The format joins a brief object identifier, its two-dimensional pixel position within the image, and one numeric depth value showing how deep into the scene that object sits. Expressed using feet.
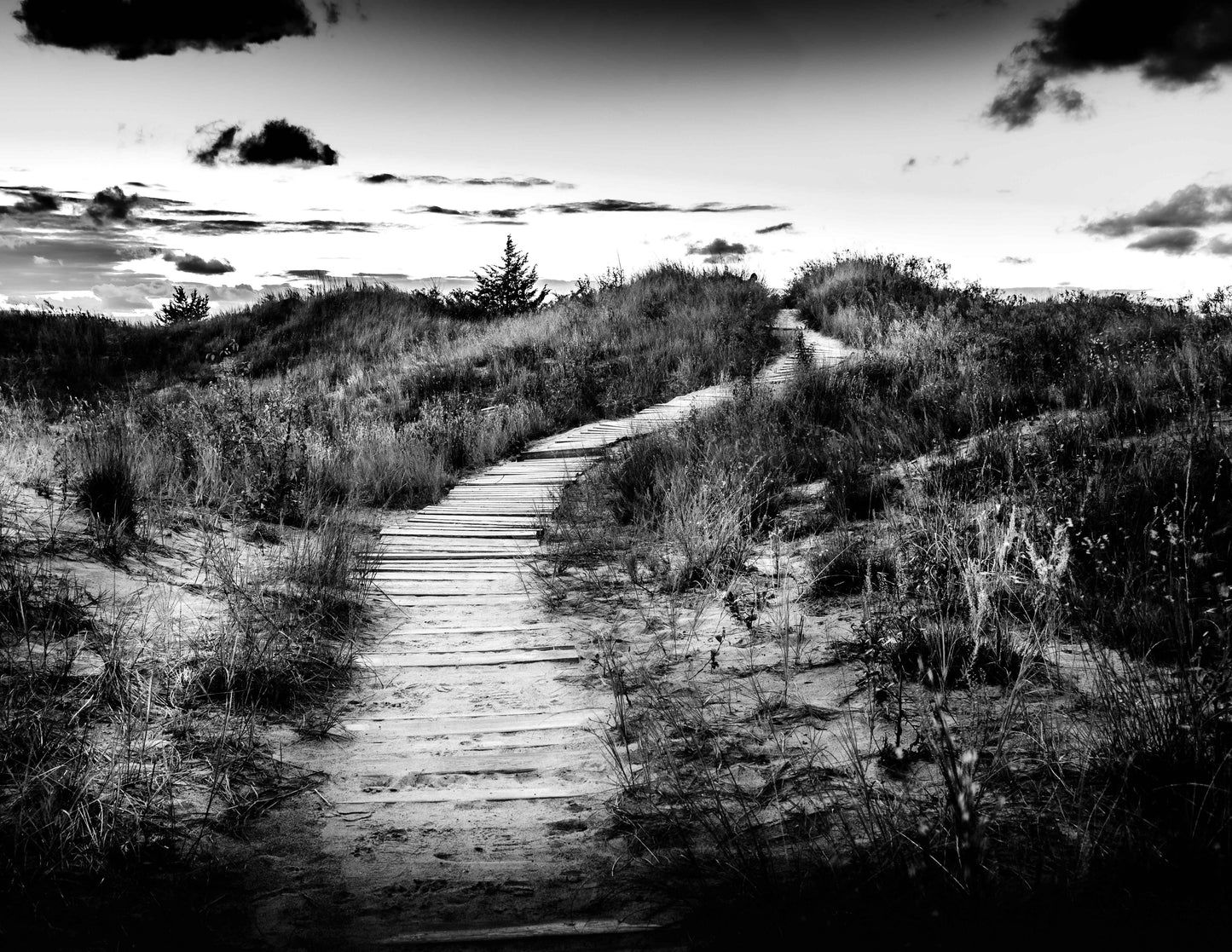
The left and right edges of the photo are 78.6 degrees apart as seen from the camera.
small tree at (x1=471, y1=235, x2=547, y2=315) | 131.34
